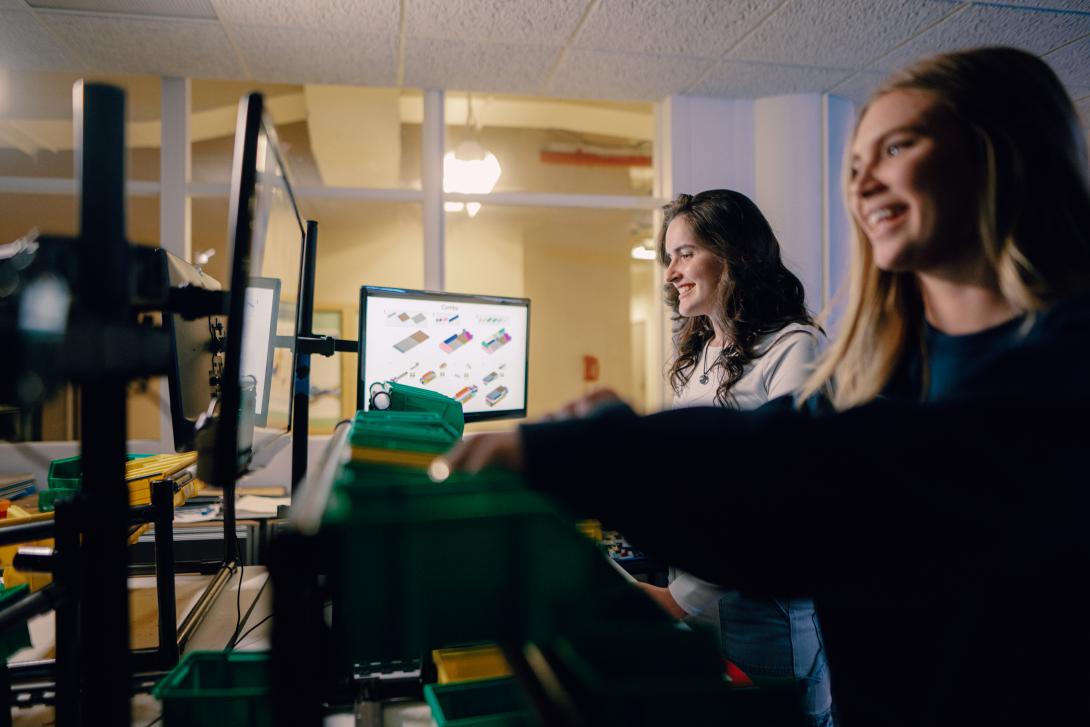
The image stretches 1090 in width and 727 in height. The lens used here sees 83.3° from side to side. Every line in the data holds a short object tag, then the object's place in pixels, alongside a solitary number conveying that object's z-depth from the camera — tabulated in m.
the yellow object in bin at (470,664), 0.80
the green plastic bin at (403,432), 0.55
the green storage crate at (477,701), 0.71
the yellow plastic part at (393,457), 0.52
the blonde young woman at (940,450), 0.47
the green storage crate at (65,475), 1.20
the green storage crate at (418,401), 1.08
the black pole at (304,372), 1.23
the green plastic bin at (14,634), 0.79
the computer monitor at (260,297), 0.65
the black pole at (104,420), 0.53
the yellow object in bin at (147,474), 1.12
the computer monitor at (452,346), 1.66
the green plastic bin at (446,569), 0.43
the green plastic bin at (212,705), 0.72
